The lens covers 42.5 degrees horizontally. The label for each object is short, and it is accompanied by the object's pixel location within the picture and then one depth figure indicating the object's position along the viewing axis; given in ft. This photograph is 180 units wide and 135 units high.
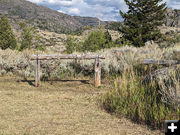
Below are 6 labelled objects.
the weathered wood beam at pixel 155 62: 28.89
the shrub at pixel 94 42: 66.08
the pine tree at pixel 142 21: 109.91
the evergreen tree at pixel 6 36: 101.40
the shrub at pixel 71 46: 71.97
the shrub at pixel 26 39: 92.58
